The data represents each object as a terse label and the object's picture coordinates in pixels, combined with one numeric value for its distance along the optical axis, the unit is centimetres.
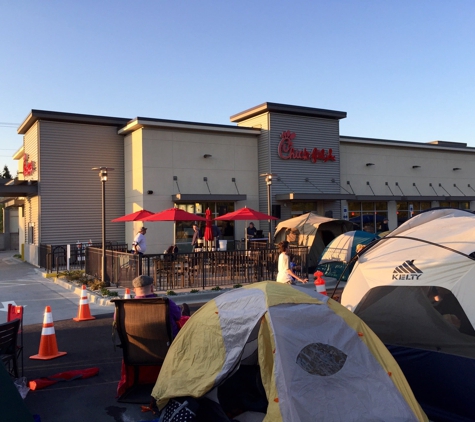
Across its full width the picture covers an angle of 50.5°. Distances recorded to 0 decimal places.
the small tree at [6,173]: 6764
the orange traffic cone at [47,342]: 776
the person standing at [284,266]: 980
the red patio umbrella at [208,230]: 1705
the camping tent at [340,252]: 1519
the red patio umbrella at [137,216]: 1697
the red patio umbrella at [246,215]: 1741
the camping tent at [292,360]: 448
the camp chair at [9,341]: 579
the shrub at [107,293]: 1280
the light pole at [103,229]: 1452
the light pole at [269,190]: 1806
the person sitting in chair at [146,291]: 603
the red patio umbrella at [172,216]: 1573
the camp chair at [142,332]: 589
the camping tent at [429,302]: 538
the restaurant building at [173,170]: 2164
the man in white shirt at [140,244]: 1500
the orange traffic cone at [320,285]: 930
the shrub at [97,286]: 1396
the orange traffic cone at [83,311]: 1070
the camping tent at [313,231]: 1827
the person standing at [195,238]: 1819
